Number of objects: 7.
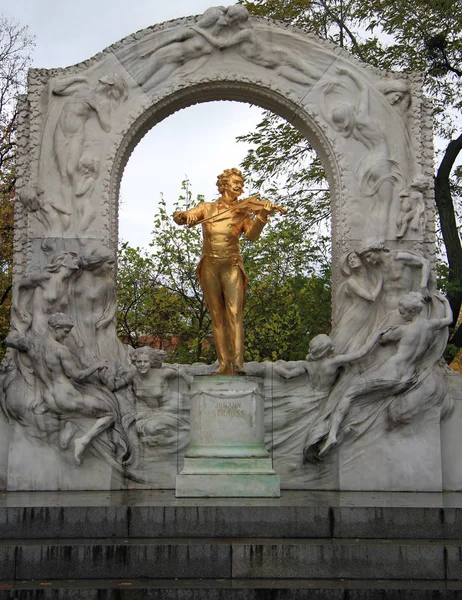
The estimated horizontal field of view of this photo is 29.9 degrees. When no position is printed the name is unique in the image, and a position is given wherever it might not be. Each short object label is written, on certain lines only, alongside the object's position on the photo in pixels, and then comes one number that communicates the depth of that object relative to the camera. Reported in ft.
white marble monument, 33.50
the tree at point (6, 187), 63.21
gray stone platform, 20.95
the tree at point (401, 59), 55.47
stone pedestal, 29.45
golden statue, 33.45
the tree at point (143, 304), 64.23
